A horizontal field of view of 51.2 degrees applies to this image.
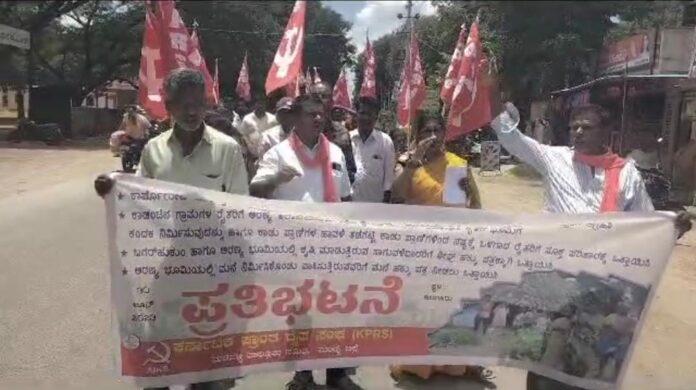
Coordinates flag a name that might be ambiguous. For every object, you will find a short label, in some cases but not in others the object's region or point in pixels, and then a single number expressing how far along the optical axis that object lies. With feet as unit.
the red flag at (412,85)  26.17
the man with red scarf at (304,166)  11.12
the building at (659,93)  45.56
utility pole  28.91
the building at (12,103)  100.25
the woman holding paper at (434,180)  12.73
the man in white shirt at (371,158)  17.03
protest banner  9.50
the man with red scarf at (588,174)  10.09
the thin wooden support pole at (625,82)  32.95
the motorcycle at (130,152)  48.16
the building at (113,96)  128.26
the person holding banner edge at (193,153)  9.62
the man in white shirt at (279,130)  16.55
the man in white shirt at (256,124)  22.51
